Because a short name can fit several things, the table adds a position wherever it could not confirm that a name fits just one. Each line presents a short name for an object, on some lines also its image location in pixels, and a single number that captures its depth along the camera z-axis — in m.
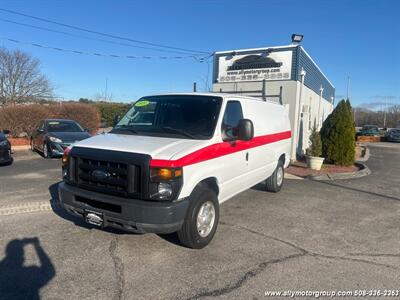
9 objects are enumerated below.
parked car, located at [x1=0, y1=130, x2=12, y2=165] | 10.73
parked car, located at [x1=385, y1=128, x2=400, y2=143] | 36.59
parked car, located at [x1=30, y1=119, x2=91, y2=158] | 12.62
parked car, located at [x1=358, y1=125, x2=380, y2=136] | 41.64
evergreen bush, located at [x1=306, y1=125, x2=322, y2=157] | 12.45
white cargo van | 4.19
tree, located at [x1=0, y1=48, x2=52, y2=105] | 34.41
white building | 14.22
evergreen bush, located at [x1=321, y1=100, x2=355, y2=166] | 13.16
